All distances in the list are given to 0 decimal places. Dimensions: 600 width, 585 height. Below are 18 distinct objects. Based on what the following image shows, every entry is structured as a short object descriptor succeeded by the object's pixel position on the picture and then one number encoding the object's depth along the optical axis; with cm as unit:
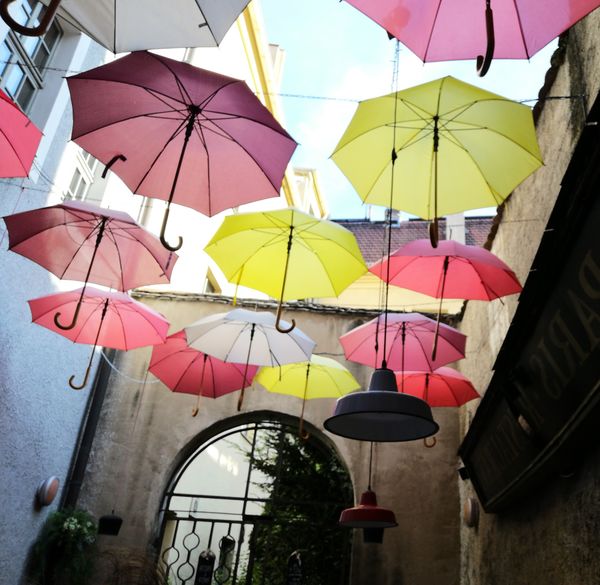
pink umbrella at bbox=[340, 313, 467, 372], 606
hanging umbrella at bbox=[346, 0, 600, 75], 306
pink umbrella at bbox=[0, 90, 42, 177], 403
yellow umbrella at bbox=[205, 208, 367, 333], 534
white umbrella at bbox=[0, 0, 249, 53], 307
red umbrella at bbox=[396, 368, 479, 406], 645
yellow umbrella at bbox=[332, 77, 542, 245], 400
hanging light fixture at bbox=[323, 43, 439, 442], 316
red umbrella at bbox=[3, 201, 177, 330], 512
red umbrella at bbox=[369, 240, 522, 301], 500
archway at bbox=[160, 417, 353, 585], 765
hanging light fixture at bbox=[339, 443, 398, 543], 529
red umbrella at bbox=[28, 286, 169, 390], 605
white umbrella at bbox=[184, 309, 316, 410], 610
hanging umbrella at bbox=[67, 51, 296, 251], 364
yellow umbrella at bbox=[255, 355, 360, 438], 698
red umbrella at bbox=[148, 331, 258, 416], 702
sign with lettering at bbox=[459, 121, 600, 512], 253
